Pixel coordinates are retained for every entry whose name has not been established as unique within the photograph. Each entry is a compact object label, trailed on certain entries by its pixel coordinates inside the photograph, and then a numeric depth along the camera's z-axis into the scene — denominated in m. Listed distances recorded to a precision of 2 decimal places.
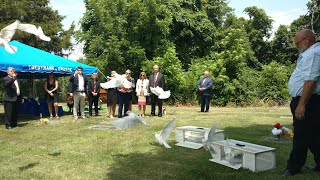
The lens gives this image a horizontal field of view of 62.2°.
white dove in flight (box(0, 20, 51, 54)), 3.59
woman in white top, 8.91
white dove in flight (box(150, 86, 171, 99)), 8.57
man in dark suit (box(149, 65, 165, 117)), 8.73
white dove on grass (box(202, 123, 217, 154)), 4.13
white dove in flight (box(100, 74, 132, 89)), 8.14
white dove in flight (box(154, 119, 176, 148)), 4.68
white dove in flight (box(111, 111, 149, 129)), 4.39
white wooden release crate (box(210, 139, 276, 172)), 3.62
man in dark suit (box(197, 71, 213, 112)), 10.33
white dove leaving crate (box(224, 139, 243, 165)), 3.85
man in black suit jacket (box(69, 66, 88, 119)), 8.70
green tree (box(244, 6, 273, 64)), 25.88
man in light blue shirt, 3.17
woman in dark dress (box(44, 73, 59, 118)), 8.86
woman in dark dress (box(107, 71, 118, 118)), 8.92
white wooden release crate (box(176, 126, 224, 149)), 4.77
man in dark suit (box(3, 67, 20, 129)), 7.30
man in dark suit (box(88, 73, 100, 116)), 9.25
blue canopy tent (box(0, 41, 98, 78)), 8.38
